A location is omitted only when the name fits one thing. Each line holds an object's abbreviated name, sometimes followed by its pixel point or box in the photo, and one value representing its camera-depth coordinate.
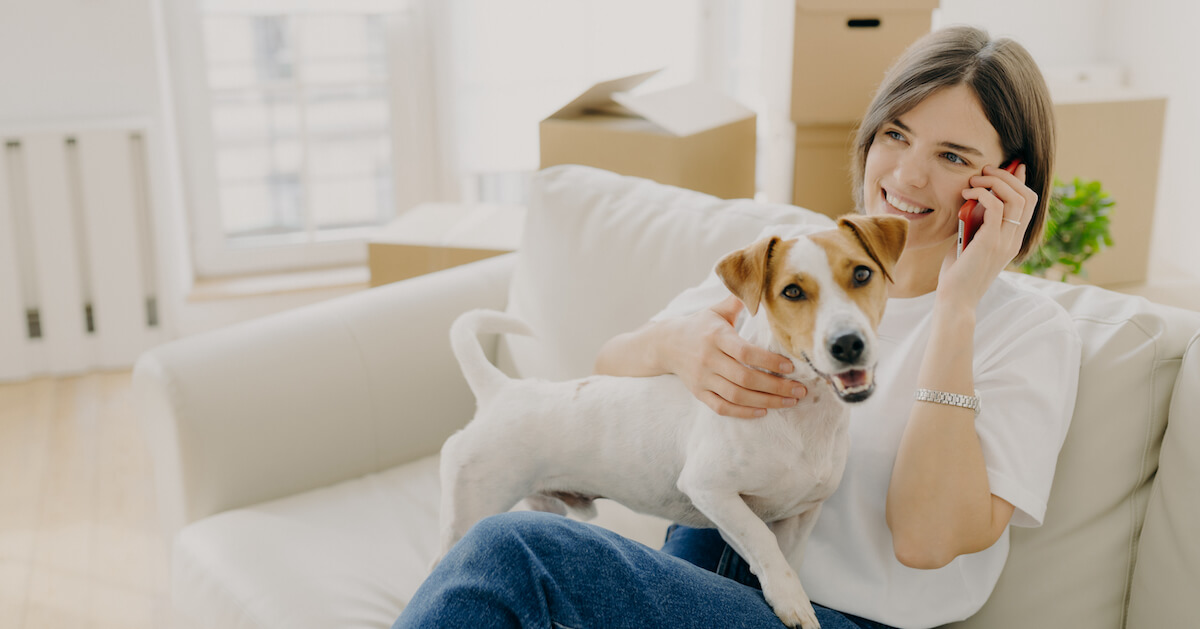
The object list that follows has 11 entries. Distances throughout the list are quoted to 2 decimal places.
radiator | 3.05
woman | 1.04
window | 3.37
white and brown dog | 0.99
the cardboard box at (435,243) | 2.46
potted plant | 2.37
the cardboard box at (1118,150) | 2.69
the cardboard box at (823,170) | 2.40
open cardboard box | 2.12
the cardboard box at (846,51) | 2.28
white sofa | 1.15
